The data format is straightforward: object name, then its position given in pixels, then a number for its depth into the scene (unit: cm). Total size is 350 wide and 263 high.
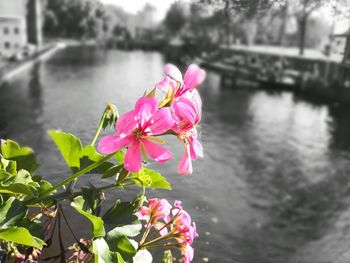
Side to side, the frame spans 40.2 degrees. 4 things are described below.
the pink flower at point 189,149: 33
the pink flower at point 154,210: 42
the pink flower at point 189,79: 34
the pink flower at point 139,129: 30
